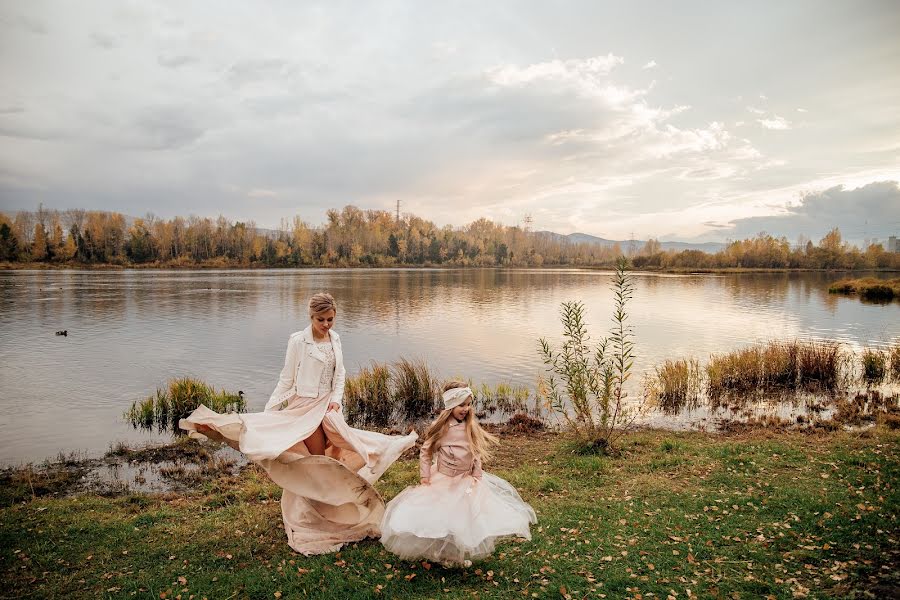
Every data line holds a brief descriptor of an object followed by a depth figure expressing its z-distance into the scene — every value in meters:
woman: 6.08
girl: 5.36
